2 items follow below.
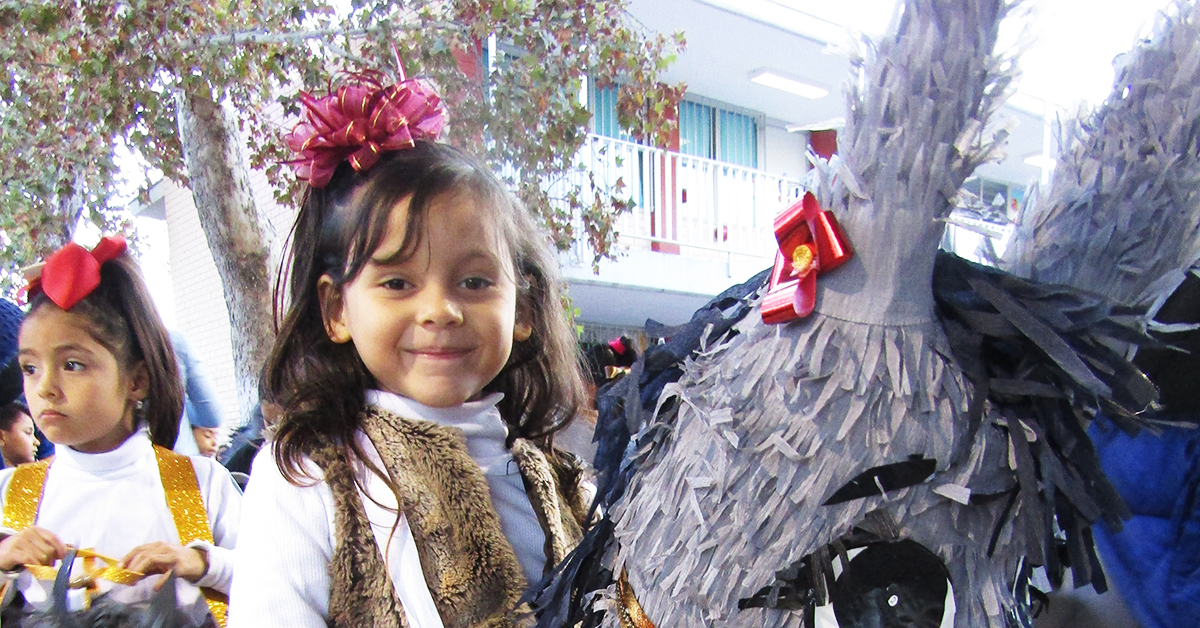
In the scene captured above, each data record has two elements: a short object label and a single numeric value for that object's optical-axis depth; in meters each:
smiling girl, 0.78
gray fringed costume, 0.43
